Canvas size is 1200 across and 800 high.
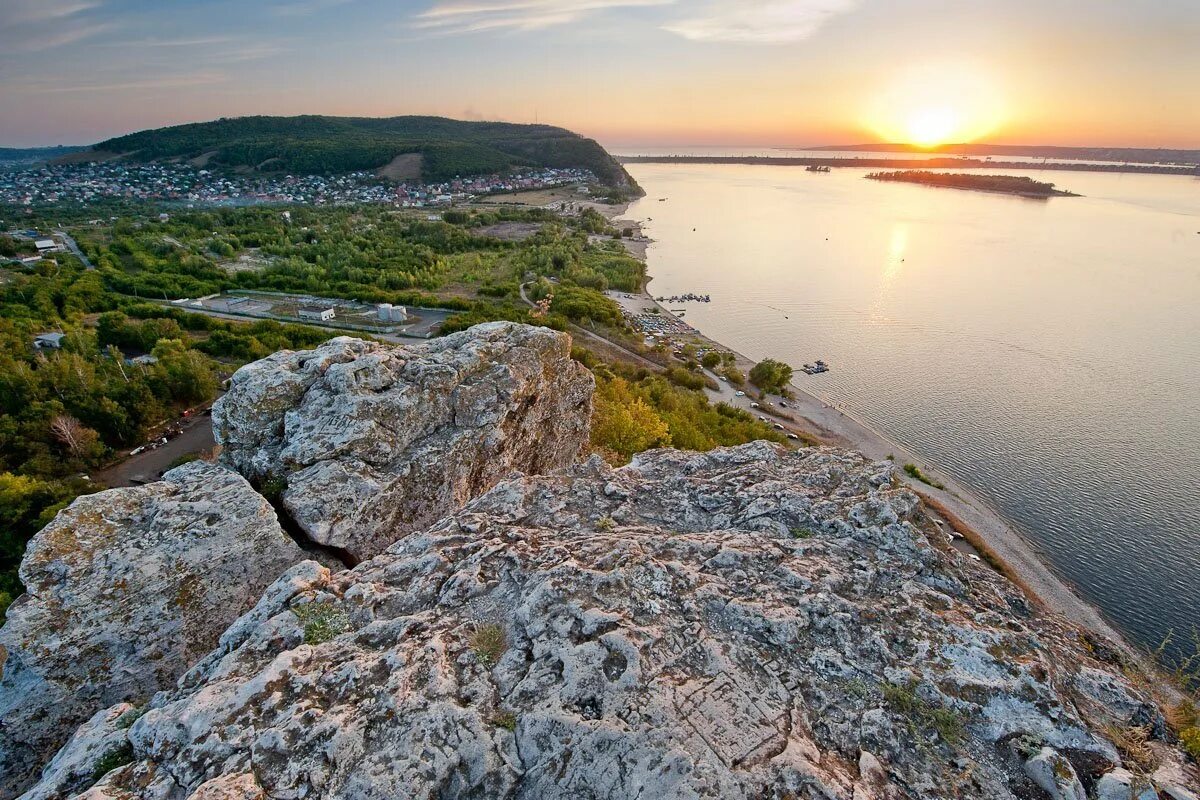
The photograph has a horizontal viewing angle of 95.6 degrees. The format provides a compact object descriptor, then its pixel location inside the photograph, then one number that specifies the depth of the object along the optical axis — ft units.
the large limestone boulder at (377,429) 34.17
